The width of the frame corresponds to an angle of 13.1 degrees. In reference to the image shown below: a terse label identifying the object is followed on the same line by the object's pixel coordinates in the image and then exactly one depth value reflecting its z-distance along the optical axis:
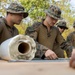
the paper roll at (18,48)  2.55
